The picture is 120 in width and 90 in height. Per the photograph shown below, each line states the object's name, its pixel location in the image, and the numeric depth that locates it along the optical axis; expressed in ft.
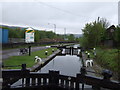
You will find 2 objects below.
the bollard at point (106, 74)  9.71
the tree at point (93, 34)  56.78
